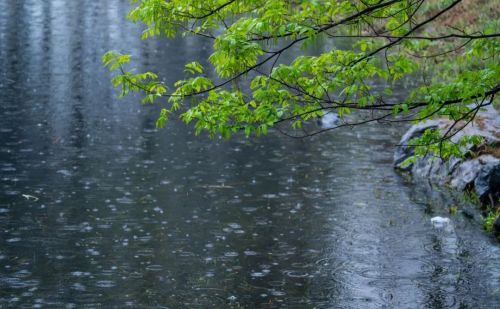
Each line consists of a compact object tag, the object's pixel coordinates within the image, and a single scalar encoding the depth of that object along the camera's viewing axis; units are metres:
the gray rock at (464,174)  21.83
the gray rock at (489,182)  20.72
